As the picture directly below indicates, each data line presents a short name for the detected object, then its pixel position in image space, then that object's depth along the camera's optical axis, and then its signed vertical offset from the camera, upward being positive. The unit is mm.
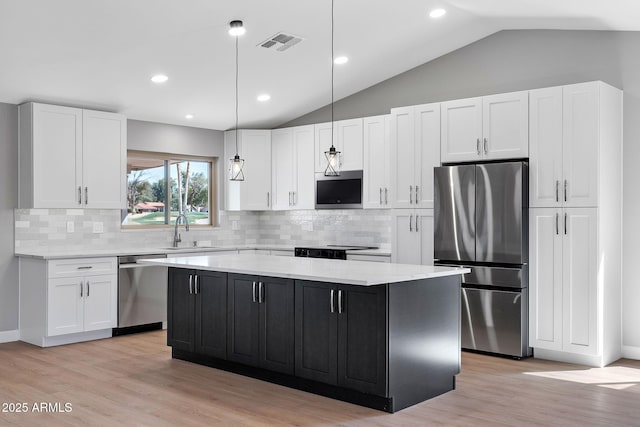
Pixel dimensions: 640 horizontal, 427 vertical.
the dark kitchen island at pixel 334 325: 3893 -800
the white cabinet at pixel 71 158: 6059 +569
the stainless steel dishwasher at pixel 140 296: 6410 -894
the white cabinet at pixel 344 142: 7035 +829
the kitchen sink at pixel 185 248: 6887 -412
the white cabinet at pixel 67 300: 5871 -863
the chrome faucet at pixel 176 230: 7418 -216
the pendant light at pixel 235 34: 5000 +1548
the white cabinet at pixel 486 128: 5453 +780
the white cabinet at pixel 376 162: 6789 +558
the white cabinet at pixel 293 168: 7551 +561
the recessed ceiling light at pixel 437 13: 5469 +1799
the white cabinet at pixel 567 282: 5059 -597
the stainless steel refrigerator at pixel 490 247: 5324 -314
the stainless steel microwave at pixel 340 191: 7059 +256
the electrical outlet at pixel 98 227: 6751 -161
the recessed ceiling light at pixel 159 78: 6045 +1339
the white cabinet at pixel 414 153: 6008 +591
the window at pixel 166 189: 7297 +288
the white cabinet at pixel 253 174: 7895 +498
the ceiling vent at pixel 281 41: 5584 +1588
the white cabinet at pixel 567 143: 5055 +586
